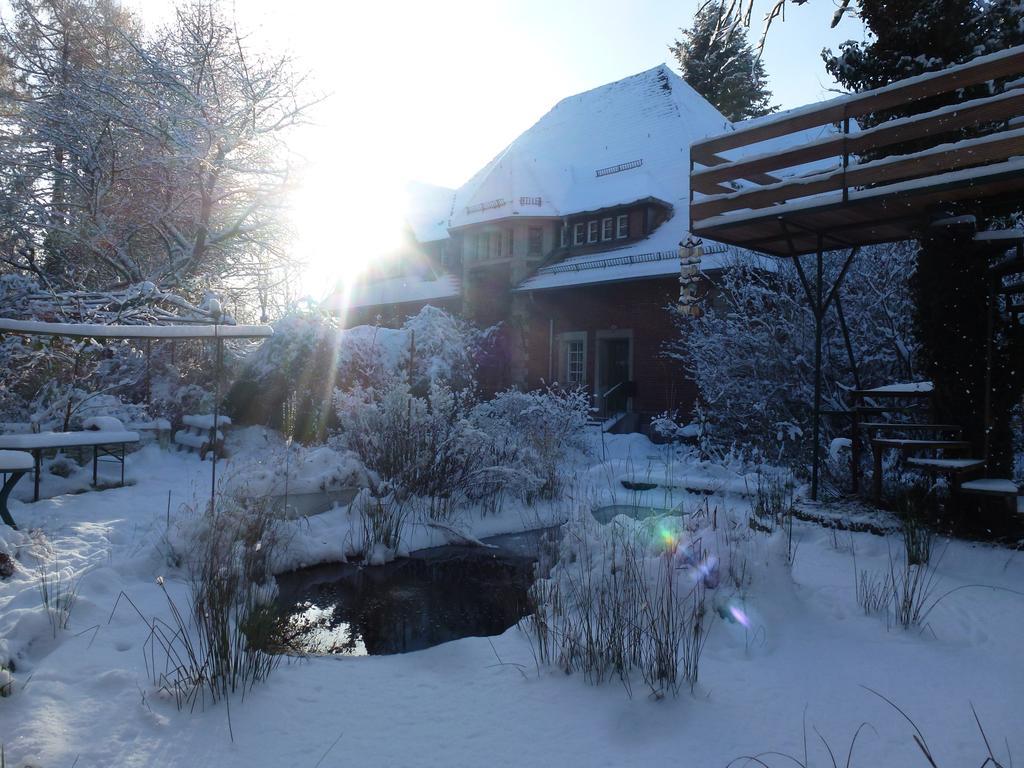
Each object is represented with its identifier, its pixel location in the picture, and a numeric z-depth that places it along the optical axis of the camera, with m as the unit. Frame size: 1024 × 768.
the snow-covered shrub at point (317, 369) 11.26
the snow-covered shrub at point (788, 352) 8.74
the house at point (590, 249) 16.12
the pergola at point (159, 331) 5.57
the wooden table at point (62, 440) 5.76
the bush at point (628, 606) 3.18
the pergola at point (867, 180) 5.04
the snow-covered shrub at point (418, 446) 7.26
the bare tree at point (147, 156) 11.90
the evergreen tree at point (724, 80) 27.53
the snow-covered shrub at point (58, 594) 3.51
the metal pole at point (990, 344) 5.33
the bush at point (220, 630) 3.02
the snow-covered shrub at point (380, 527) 5.94
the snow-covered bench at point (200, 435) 10.15
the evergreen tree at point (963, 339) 5.52
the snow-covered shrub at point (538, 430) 8.33
